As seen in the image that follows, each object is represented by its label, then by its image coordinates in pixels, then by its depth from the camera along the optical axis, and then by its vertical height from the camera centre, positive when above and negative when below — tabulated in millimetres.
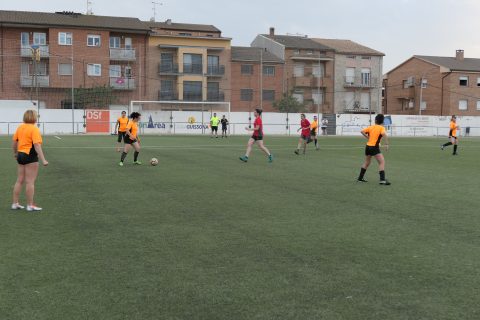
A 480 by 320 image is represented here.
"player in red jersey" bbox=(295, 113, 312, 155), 22641 -86
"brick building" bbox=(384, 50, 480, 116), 67812 +5825
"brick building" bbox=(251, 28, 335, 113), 64875 +7400
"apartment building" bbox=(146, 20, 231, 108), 58306 +7179
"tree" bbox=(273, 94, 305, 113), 61250 +2994
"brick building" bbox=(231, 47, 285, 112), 61844 +5874
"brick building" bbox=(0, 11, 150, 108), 52594 +7383
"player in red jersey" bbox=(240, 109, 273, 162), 18125 -230
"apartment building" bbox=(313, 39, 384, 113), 67438 +6589
